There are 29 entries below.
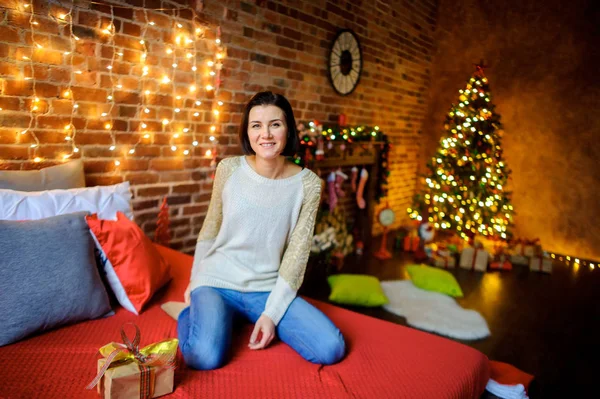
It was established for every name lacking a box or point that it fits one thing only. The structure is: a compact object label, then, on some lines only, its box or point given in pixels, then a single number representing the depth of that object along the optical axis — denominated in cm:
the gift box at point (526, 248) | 432
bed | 128
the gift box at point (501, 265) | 416
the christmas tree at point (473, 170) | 445
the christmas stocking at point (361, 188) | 428
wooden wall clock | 393
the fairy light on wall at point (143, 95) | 239
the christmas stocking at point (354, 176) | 420
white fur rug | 267
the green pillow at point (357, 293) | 294
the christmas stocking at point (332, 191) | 387
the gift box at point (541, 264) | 417
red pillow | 176
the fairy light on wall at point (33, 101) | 194
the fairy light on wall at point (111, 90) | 222
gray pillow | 141
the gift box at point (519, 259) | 438
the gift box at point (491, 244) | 430
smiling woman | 161
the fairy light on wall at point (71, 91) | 206
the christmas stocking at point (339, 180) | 394
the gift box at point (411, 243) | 457
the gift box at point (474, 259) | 410
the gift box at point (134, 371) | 115
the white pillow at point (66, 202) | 170
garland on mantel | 350
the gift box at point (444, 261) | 407
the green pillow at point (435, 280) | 332
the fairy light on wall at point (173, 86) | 254
